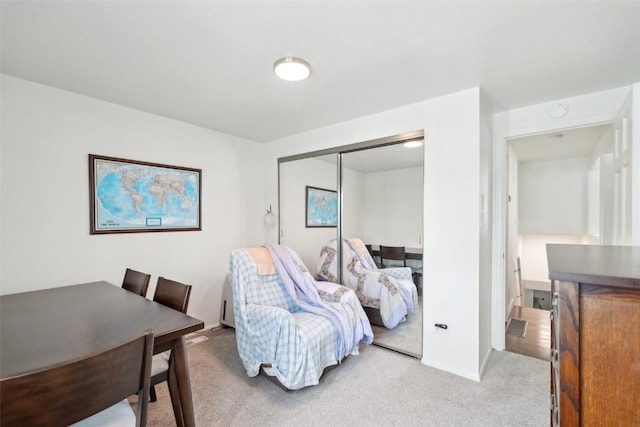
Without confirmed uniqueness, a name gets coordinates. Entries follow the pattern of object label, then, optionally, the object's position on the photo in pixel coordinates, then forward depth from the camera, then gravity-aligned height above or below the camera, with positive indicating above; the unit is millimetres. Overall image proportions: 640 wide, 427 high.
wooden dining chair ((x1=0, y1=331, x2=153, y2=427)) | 752 -519
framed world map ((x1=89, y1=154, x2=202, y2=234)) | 2490 +151
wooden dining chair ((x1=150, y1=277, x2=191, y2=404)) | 1567 -555
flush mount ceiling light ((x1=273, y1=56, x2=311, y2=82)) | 1868 +969
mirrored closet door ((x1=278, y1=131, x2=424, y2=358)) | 2711 +97
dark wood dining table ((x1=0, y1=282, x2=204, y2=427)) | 1102 -543
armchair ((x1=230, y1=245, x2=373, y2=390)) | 2031 -855
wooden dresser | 642 -312
